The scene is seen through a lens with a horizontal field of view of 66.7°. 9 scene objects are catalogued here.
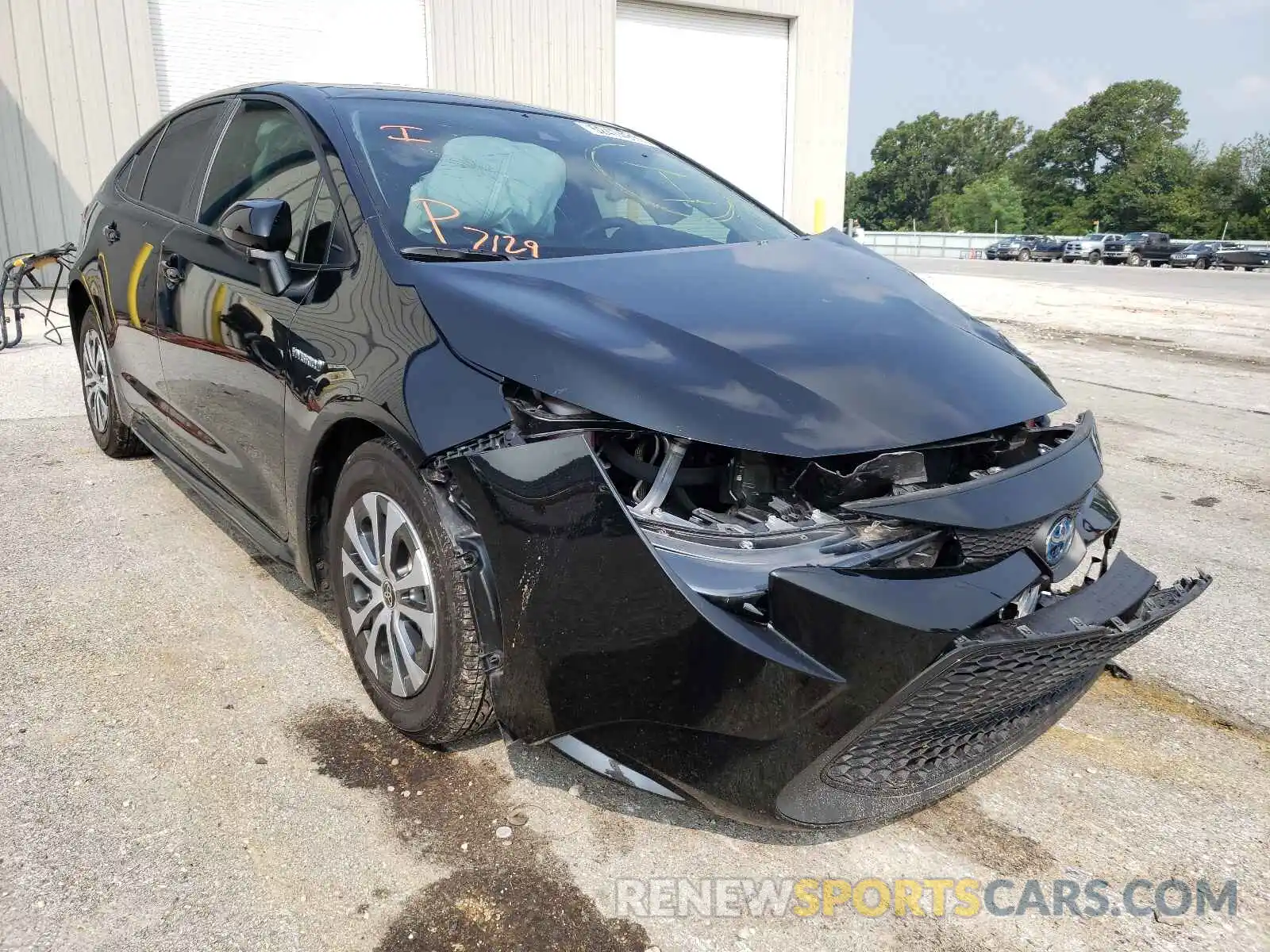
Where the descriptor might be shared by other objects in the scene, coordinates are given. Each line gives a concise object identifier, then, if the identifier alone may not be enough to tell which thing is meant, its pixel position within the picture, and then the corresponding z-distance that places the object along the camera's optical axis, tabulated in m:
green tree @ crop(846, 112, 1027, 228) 102.12
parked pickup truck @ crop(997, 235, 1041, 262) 47.62
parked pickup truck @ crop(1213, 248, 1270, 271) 35.06
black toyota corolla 1.76
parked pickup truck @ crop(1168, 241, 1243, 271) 37.31
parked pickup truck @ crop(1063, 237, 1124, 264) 44.72
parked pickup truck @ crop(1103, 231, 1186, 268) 40.53
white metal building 12.31
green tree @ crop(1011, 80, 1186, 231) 78.12
